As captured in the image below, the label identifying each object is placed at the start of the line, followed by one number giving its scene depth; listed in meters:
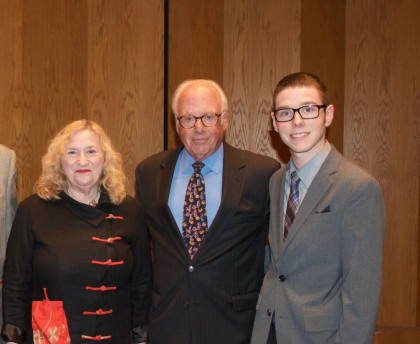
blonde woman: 2.11
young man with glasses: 1.74
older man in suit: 2.22
